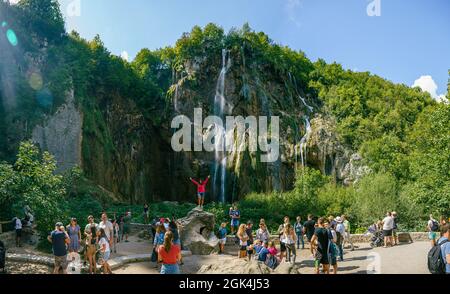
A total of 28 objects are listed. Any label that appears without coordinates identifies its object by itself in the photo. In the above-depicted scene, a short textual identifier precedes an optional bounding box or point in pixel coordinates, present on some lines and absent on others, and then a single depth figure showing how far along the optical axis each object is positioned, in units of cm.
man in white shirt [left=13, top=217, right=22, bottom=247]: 1551
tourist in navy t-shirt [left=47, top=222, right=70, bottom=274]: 984
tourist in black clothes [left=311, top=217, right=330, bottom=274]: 976
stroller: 1676
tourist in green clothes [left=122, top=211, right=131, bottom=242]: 1903
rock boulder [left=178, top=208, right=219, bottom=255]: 1636
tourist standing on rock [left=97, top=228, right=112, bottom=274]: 1079
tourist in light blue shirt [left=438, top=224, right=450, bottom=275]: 630
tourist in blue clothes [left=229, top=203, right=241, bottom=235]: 1870
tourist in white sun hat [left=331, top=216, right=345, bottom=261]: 1352
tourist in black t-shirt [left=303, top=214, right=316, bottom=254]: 1374
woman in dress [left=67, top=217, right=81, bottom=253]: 1170
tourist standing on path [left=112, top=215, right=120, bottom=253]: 1662
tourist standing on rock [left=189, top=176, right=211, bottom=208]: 1919
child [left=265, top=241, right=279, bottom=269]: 1124
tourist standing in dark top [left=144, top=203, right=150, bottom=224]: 2233
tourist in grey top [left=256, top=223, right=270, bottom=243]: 1327
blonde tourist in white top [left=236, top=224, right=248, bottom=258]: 1355
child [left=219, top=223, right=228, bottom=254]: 1648
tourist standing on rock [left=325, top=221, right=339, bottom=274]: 1052
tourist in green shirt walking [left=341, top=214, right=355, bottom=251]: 1586
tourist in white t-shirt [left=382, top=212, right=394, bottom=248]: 1560
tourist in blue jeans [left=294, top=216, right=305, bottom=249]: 1670
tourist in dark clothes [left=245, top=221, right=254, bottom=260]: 1305
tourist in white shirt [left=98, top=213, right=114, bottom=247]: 1239
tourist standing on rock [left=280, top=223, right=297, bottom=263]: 1288
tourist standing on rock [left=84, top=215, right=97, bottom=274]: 1090
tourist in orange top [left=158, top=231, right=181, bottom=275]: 743
